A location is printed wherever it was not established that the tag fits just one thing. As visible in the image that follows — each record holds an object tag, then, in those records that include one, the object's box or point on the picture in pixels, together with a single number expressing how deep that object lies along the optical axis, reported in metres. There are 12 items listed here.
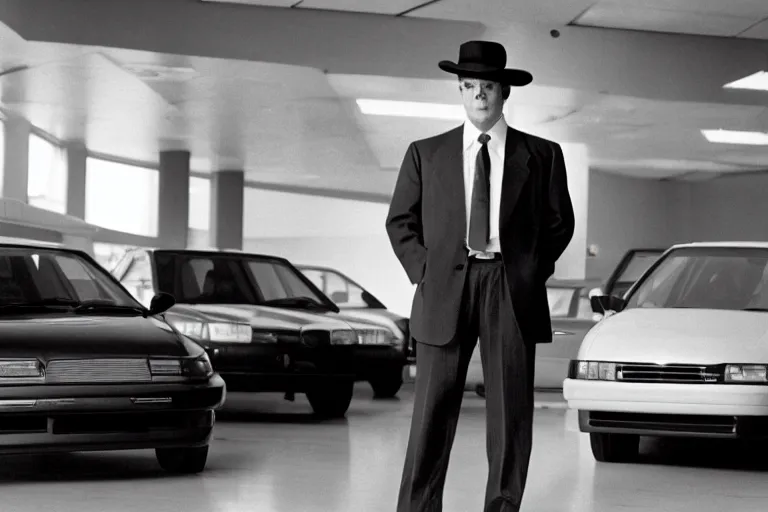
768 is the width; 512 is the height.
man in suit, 5.34
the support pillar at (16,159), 18.94
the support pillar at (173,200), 22.34
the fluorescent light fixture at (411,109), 18.20
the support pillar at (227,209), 21.91
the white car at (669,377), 8.33
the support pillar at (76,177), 20.95
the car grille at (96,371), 7.16
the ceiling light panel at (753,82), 16.62
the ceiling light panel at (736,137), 18.84
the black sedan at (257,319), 11.26
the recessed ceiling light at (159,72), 16.45
